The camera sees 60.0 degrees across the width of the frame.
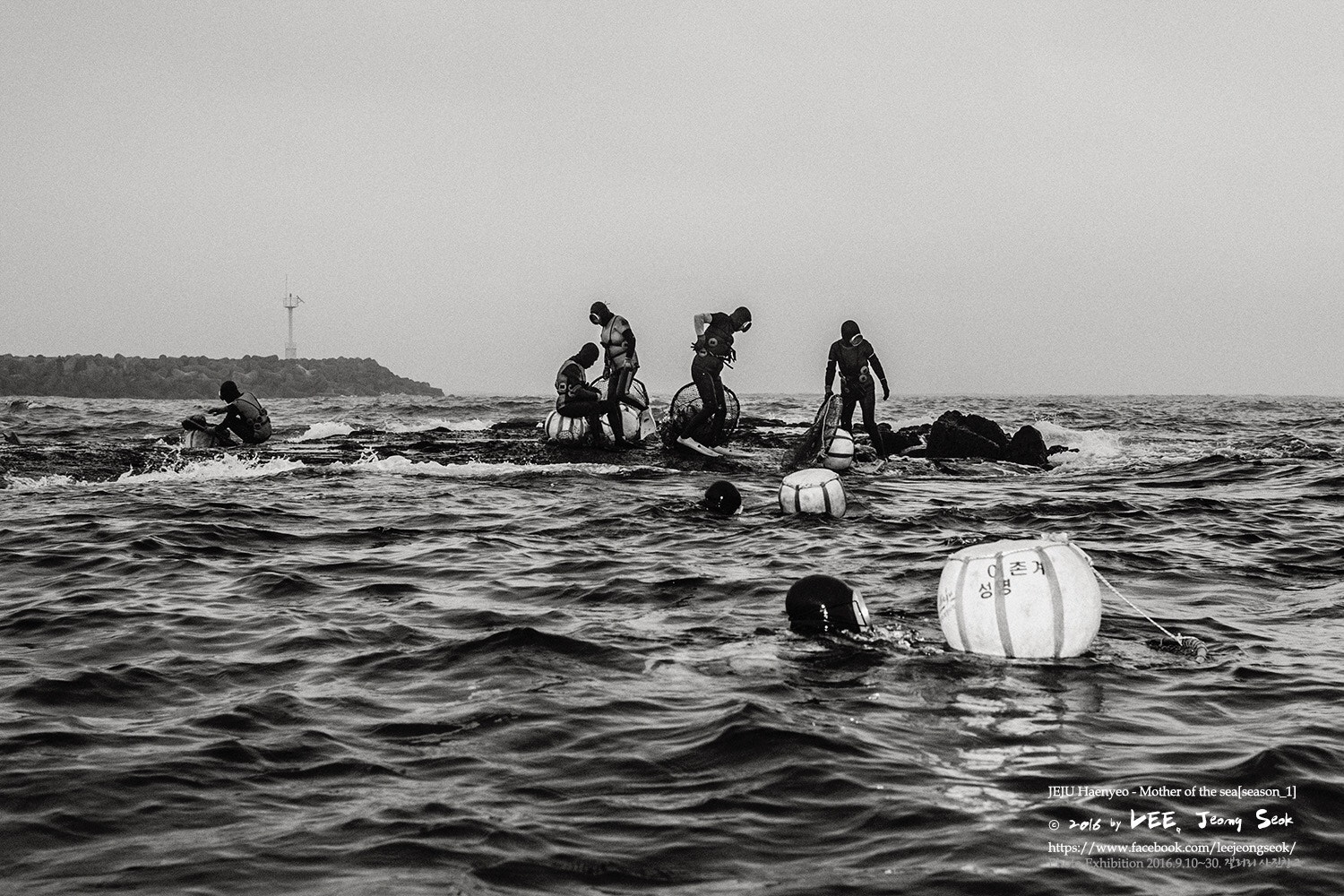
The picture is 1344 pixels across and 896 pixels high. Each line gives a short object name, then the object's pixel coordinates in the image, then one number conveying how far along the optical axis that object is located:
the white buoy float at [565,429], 25.22
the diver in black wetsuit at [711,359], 22.25
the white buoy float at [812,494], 15.04
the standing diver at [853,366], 22.67
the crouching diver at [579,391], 23.94
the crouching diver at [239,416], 25.47
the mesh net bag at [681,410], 23.28
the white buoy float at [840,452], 21.45
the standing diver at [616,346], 23.44
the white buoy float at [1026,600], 7.50
